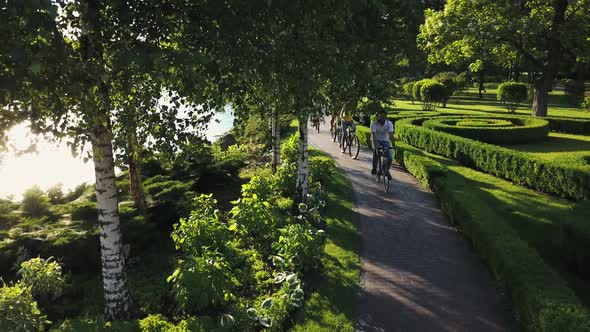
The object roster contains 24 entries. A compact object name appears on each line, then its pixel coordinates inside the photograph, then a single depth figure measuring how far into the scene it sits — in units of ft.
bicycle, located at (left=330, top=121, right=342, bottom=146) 66.97
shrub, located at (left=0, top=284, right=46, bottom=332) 15.51
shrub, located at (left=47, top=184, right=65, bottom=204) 28.09
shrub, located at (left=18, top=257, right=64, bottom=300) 19.10
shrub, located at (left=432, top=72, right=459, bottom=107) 116.26
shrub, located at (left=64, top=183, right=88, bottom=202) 28.71
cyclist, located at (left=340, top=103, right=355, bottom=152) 53.21
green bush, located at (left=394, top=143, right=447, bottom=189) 38.09
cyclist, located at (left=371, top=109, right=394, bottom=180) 37.68
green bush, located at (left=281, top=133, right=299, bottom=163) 44.41
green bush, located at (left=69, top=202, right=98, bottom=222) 23.45
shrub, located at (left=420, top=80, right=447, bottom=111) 111.65
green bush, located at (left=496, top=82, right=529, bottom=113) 103.96
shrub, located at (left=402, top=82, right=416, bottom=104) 144.05
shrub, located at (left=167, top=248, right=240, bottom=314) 17.62
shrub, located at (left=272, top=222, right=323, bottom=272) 21.70
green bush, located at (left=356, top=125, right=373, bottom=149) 62.49
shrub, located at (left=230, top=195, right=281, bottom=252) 25.03
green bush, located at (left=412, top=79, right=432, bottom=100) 122.52
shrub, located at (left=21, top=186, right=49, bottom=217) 23.48
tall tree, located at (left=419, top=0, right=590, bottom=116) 65.31
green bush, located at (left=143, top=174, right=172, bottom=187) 31.12
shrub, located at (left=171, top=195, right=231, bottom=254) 22.24
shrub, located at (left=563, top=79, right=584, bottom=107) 118.42
